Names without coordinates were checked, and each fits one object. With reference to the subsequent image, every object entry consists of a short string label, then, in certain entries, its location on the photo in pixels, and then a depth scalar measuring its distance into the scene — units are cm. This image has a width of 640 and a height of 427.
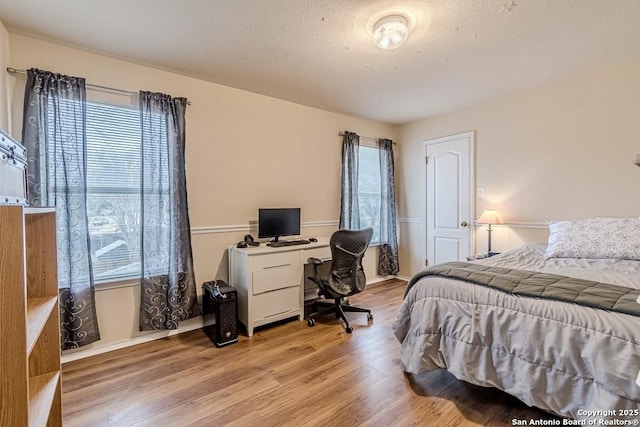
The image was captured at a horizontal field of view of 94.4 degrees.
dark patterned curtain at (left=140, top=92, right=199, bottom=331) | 263
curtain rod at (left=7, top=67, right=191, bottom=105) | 214
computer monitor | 322
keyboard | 314
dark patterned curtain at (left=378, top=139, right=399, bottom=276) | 452
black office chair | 290
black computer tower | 259
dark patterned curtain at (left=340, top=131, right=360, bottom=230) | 409
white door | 394
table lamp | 345
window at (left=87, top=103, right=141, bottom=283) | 246
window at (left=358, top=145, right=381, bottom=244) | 440
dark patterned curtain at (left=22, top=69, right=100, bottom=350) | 217
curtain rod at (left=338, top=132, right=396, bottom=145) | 440
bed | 133
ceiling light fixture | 199
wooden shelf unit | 79
